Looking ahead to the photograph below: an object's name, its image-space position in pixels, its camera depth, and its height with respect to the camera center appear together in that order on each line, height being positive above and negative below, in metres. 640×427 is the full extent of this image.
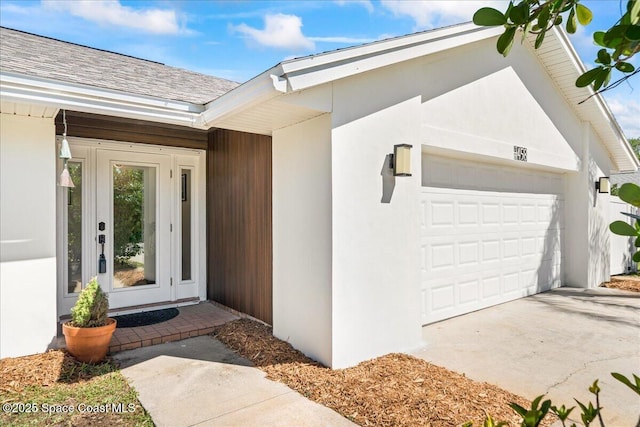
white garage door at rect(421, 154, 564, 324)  5.84 -0.40
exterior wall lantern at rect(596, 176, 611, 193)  8.93 +0.60
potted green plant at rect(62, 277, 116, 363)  4.21 -1.23
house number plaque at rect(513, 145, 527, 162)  6.85 +1.03
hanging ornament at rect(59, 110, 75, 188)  4.35 +0.47
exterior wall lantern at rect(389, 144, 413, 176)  4.51 +0.59
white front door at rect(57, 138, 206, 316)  5.63 -0.18
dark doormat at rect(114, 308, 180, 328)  5.51 -1.54
